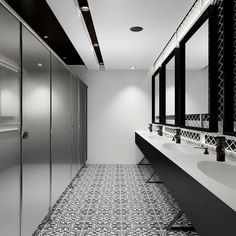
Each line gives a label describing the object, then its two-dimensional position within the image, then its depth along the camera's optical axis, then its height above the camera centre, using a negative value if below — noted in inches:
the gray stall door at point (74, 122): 126.0 -3.3
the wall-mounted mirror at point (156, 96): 167.3 +17.8
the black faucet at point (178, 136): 100.2 -9.3
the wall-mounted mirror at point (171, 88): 111.9 +18.5
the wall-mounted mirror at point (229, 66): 63.5 +15.7
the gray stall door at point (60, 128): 89.5 -5.6
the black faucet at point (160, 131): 142.7 -9.8
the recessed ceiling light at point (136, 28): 99.6 +43.4
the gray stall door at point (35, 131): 61.6 -5.1
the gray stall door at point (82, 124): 152.5 -5.7
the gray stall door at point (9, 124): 48.7 -1.9
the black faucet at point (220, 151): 57.4 -9.5
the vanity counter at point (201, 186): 29.5 -13.9
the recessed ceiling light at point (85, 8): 91.7 +48.9
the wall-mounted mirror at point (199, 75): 73.1 +17.7
